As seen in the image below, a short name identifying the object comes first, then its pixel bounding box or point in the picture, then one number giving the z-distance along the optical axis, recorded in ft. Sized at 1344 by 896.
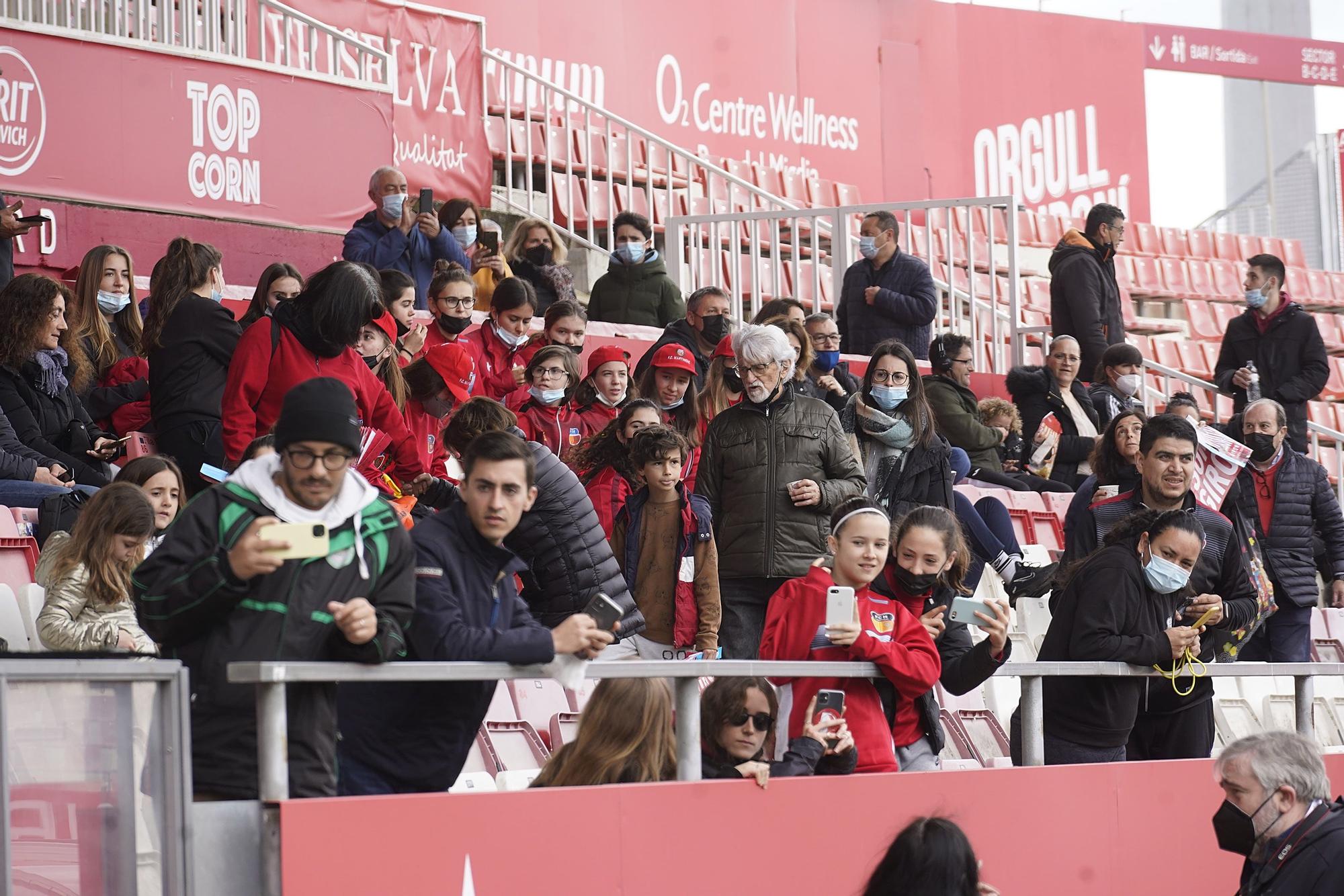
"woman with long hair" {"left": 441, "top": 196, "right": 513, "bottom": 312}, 69.77
